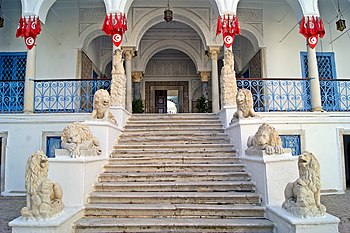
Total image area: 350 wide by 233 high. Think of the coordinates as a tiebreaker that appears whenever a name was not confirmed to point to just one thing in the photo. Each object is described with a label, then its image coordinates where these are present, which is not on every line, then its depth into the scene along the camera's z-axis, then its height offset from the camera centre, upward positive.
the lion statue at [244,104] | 5.20 +0.81
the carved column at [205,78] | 10.95 +2.73
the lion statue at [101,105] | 5.26 +0.84
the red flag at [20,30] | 6.81 +2.93
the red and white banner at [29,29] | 6.84 +2.96
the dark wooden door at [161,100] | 13.47 +2.32
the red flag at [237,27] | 6.94 +2.98
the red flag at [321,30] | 6.90 +2.86
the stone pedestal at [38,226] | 3.14 -0.85
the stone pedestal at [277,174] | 3.93 -0.39
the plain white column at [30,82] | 6.84 +1.69
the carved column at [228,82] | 6.45 +1.51
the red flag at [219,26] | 6.98 +3.02
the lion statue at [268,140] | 4.05 +0.10
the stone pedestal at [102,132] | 5.21 +0.32
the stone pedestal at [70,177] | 4.10 -0.40
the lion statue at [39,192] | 3.24 -0.49
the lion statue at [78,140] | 4.21 +0.15
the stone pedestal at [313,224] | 3.00 -0.84
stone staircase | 3.65 -0.65
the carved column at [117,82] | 6.47 +1.55
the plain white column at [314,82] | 6.93 +1.61
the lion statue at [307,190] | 3.11 -0.49
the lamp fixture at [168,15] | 7.71 +3.68
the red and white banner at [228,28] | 6.94 +2.96
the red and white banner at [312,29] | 6.91 +2.91
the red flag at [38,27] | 6.90 +3.05
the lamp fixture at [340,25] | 7.64 +3.30
